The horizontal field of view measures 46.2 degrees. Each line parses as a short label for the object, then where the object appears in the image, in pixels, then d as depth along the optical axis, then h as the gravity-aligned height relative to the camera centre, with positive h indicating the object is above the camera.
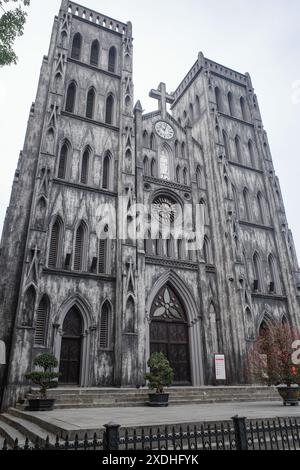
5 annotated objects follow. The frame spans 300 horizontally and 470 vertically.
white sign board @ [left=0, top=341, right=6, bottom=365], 12.23 +1.18
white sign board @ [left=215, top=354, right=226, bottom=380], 17.97 +0.84
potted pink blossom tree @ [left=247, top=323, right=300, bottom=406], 12.12 +0.62
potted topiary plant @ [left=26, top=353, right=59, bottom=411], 11.06 +0.24
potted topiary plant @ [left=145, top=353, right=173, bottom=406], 12.48 +0.27
